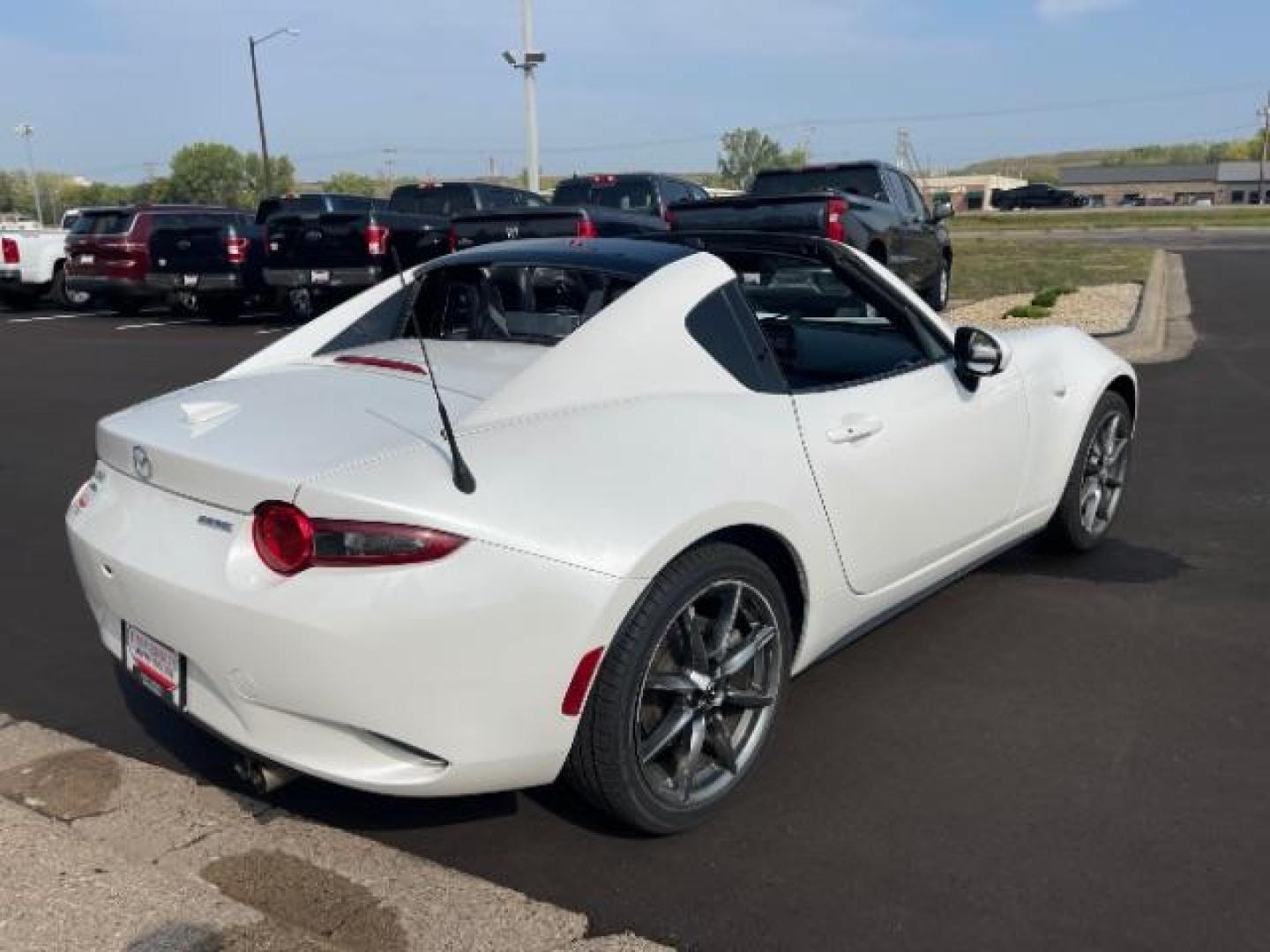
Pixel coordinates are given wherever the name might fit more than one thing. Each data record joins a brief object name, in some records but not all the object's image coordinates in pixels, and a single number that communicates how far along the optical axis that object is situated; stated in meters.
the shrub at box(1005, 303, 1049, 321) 12.78
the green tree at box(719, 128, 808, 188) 133.62
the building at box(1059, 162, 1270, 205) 117.06
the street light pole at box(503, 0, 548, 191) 27.45
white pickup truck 20.45
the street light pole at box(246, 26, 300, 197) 42.72
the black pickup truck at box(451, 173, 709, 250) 12.83
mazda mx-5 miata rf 2.51
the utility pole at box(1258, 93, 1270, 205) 101.70
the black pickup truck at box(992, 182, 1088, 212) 92.69
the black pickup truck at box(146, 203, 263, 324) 17.62
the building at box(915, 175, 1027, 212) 116.11
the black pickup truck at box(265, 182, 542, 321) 15.49
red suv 17.77
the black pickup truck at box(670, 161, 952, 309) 11.24
